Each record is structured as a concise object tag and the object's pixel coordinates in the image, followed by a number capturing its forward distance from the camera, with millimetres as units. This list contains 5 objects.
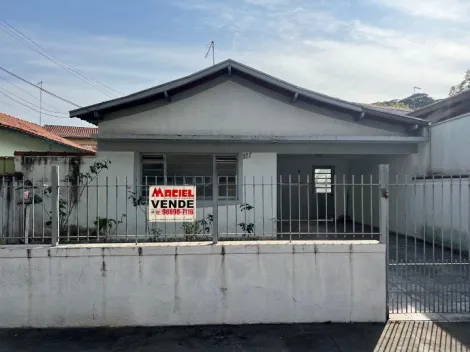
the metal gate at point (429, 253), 5020
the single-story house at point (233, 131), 8828
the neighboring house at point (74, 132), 24109
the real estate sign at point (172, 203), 4668
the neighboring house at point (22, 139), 12805
